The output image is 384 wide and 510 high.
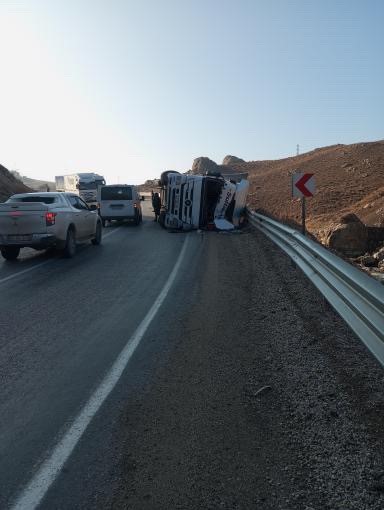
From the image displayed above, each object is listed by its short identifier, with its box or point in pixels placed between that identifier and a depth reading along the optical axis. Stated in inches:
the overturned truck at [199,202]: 932.0
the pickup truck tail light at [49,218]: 551.8
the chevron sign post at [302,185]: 589.9
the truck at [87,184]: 1665.8
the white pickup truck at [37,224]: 548.7
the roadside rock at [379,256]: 598.9
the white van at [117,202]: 1027.3
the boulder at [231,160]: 3765.8
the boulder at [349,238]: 700.7
